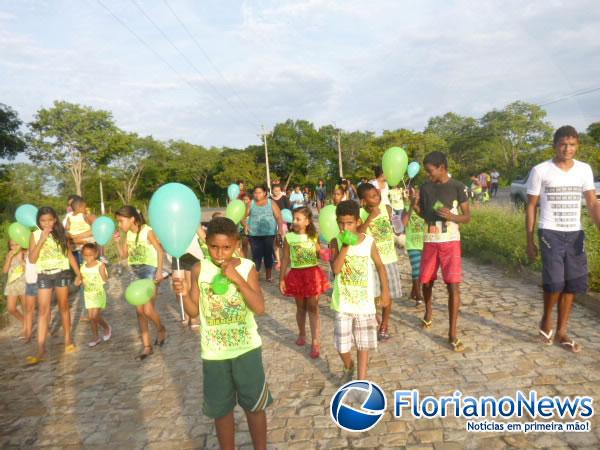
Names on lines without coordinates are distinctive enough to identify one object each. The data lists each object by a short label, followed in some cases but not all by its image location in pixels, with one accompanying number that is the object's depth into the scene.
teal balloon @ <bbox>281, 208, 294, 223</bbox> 8.78
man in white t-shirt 3.74
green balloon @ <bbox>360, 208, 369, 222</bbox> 4.57
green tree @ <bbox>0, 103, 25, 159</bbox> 16.45
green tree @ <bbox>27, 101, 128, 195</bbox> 32.06
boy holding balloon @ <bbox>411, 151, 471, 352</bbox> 4.05
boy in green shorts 2.44
